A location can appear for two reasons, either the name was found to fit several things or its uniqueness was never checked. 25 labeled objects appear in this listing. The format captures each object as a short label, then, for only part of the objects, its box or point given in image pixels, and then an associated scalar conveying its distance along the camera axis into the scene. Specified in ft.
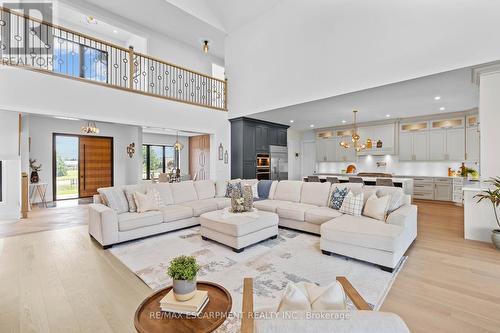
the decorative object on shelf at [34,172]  22.90
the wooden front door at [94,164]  27.30
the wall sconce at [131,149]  29.16
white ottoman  11.28
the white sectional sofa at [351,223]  9.45
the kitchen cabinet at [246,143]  25.04
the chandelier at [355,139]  22.03
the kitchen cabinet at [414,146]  25.30
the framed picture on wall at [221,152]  25.39
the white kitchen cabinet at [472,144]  22.26
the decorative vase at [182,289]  4.55
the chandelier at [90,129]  23.69
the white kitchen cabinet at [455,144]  23.20
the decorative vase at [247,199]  13.48
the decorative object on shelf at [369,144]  27.43
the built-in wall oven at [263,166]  27.05
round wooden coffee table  4.07
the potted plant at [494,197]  11.31
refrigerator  28.55
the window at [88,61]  21.22
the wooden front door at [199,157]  30.79
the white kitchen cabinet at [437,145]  24.24
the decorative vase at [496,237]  11.34
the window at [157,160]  36.14
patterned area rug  7.95
